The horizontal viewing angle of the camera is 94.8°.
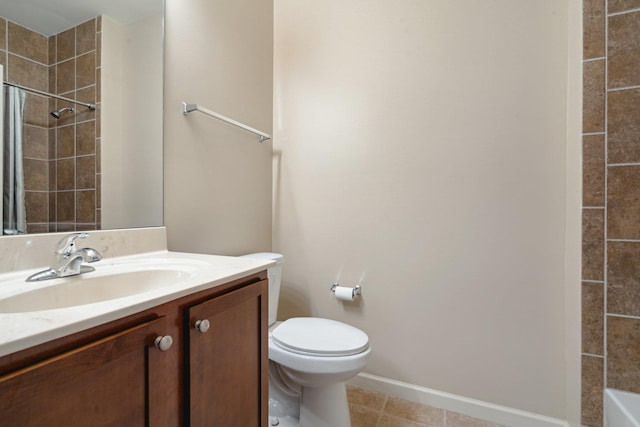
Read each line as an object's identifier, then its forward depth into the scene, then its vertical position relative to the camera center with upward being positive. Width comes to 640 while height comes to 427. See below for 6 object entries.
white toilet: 1.14 -0.61
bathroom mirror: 0.83 +0.32
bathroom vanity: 0.42 -0.28
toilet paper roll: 1.63 -0.45
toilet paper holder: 1.64 -0.44
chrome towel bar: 1.29 +0.46
